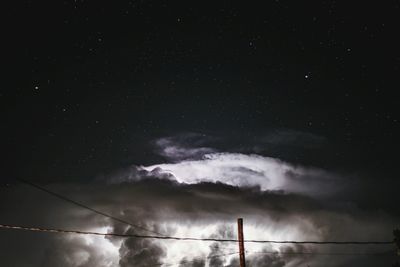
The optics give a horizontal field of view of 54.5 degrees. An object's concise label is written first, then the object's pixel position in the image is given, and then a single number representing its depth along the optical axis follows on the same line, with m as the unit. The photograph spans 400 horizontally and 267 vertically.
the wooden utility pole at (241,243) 18.75
